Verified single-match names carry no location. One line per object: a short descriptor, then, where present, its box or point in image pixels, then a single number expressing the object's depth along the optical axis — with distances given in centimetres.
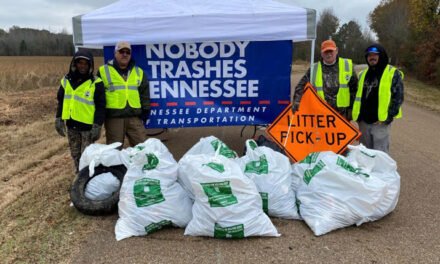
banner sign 552
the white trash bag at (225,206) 355
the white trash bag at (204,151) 399
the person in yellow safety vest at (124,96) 482
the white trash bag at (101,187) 421
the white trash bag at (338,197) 378
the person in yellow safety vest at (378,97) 464
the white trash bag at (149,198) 372
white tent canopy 520
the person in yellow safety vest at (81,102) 457
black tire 410
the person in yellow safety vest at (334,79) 499
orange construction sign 516
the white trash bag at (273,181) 405
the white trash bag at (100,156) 428
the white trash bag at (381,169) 397
